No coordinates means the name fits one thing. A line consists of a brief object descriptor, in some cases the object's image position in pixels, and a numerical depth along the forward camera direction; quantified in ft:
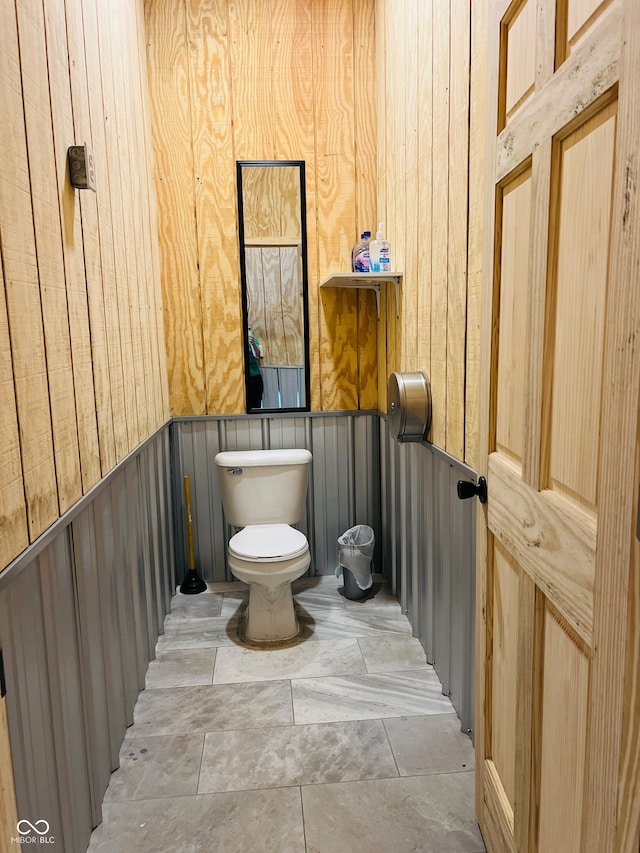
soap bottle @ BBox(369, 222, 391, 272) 8.70
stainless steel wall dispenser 7.22
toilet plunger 10.09
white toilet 8.14
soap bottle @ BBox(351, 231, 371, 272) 9.04
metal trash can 9.64
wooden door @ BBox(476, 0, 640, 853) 2.37
